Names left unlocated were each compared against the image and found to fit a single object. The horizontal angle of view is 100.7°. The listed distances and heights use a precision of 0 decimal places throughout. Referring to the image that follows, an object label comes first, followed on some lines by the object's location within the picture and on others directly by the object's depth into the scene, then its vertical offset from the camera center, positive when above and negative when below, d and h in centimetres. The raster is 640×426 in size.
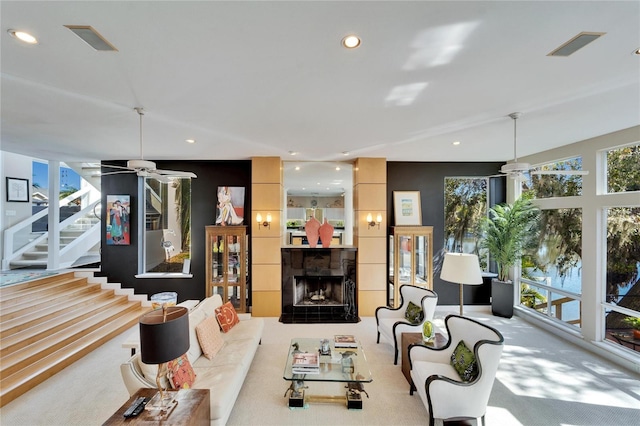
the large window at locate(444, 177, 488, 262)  589 +4
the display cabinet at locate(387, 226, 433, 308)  539 -92
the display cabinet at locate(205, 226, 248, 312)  534 -103
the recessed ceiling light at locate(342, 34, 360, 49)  177 +117
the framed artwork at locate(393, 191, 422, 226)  572 +10
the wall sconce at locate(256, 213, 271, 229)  538 -17
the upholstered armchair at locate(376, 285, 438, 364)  369 -158
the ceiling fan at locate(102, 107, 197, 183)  301 +52
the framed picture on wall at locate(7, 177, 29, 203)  619 +52
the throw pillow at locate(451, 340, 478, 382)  242 -143
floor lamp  322 -70
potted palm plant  508 -52
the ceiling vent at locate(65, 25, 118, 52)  169 +117
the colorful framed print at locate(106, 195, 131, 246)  568 -17
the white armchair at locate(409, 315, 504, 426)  229 -151
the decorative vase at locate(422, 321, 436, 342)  311 -140
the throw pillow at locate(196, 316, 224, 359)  298 -146
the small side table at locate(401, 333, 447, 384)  312 -158
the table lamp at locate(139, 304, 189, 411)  178 -88
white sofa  223 -161
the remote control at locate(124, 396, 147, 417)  185 -141
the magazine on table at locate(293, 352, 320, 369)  281 -162
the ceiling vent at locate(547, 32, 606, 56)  178 +119
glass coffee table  270 -169
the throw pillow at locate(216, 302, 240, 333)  365 -148
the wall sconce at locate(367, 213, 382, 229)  548 -17
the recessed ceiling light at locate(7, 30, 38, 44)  173 +118
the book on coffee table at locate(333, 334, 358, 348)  333 -166
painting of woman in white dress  561 +14
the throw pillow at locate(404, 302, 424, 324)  385 -150
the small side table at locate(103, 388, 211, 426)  180 -143
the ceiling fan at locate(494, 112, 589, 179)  317 +54
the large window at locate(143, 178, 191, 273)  583 -29
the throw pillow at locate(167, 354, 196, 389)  230 -146
